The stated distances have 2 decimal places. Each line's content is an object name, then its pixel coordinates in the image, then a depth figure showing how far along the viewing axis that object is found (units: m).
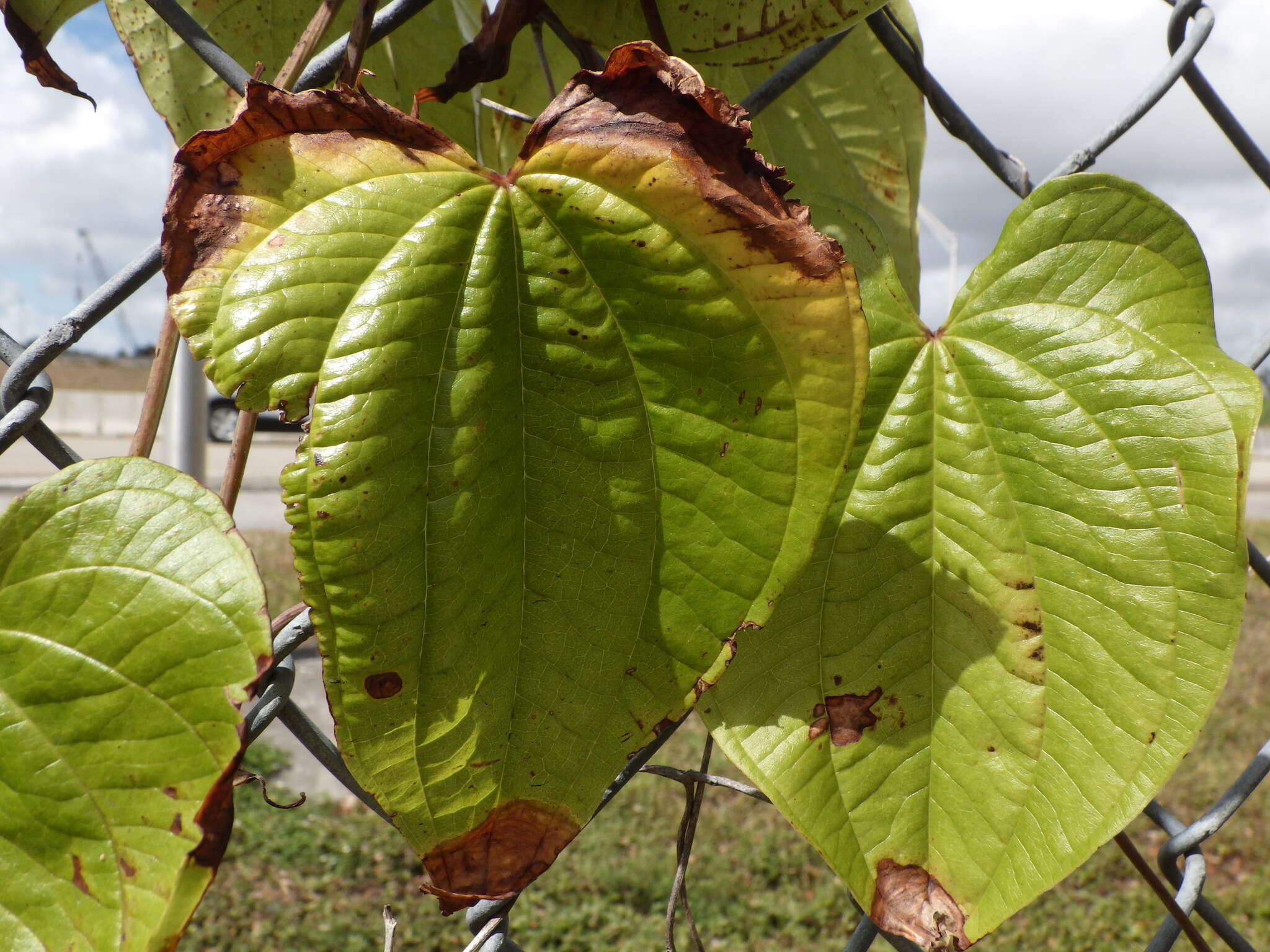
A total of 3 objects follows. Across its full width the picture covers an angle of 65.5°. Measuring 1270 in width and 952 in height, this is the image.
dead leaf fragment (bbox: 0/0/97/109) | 0.46
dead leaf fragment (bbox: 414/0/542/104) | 0.41
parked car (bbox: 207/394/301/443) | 9.91
